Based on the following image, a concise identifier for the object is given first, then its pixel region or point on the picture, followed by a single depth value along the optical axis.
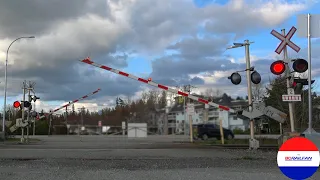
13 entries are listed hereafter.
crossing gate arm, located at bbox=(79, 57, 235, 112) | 20.36
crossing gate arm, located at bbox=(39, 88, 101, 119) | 54.95
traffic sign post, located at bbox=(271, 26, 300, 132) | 14.35
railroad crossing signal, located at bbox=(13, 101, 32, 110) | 29.98
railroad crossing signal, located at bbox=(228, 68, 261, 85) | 17.34
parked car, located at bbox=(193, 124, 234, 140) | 41.09
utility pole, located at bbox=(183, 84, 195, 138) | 43.35
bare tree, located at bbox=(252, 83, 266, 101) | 47.75
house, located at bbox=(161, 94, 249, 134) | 94.79
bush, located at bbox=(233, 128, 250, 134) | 73.86
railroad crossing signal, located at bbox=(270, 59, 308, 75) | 11.06
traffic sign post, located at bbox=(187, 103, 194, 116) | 31.77
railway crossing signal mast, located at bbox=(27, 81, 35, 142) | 31.77
